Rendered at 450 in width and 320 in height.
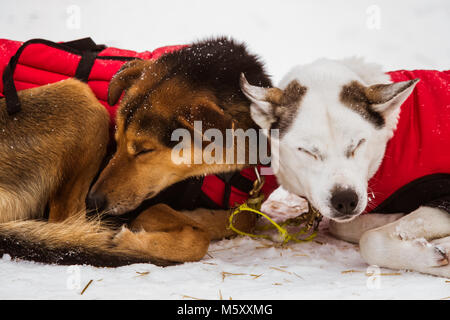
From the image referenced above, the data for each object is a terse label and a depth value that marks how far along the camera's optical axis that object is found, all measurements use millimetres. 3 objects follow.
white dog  2121
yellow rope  2516
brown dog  2131
